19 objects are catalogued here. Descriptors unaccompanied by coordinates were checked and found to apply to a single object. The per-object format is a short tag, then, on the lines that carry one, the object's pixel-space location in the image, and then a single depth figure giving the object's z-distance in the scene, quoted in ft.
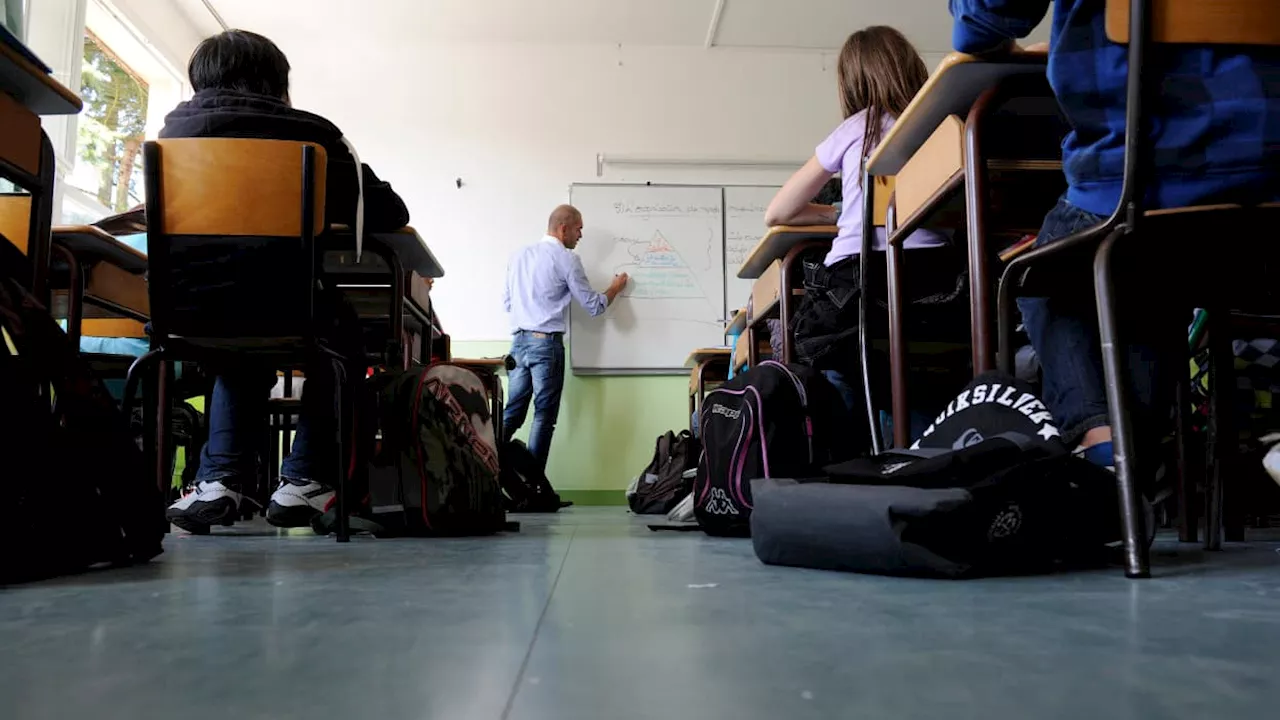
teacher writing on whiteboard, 16.61
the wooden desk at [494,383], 11.91
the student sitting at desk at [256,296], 6.62
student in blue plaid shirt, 3.41
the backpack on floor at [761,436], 6.17
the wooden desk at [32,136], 4.86
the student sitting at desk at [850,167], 7.08
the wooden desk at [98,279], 7.43
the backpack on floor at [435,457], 6.27
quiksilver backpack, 3.28
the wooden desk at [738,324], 11.37
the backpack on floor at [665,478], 11.57
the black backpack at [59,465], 3.50
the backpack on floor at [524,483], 12.55
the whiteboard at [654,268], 18.35
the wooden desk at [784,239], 7.94
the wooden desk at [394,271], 7.68
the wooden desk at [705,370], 14.53
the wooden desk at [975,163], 4.62
